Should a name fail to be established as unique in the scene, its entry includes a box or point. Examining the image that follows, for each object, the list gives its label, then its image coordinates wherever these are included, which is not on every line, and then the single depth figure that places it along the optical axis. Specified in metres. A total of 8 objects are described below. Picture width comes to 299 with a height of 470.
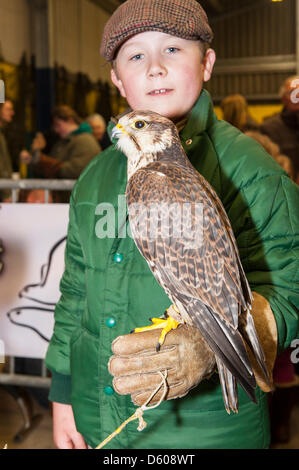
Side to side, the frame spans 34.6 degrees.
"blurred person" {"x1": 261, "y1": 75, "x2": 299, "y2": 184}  1.32
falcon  0.71
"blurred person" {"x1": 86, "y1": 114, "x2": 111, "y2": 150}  2.18
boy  0.81
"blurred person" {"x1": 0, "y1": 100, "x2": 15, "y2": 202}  1.28
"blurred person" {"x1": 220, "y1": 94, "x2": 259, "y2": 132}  1.54
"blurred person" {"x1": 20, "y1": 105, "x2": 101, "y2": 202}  2.34
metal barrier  1.99
